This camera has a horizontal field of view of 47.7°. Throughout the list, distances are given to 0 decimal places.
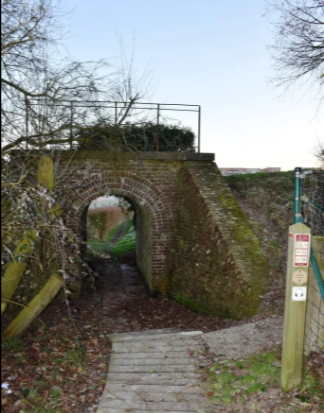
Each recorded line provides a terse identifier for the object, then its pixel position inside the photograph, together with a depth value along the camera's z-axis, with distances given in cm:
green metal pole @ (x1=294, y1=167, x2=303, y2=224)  473
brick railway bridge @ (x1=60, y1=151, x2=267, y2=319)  822
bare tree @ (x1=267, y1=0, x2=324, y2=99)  1089
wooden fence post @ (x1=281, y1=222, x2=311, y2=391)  451
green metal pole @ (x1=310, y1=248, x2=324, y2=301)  466
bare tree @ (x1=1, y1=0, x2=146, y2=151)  575
